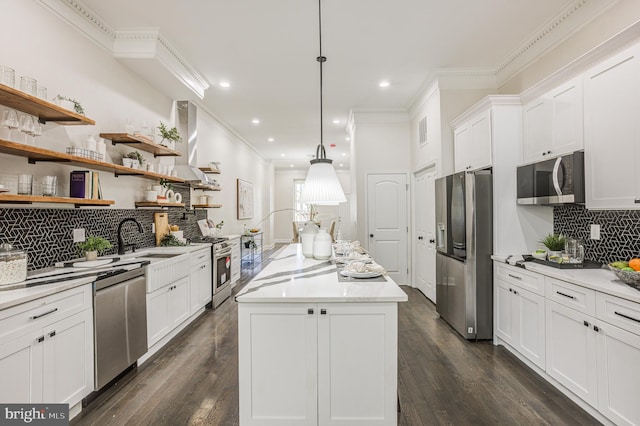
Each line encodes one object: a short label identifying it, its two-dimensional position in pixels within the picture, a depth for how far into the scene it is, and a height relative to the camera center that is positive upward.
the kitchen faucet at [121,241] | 3.14 -0.26
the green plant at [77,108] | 2.46 +0.88
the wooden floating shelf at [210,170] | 5.09 +0.75
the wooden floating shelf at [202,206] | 4.96 +0.15
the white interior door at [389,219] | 5.59 -0.10
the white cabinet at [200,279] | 3.81 -0.83
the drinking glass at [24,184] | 2.04 +0.21
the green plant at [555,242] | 2.81 -0.28
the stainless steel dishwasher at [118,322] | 2.24 -0.84
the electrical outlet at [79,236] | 2.67 -0.17
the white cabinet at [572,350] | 2.03 -0.98
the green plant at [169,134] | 3.80 +1.02
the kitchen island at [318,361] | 1.79 -0.86
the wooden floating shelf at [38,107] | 1.92 +0.76
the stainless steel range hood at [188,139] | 4.48 +1.14
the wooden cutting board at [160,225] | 3.92 -0.12
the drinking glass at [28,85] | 2.03 +0.87
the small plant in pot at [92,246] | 2.57 -0.25
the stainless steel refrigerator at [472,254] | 3.19 -0.44
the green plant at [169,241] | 3.98 -0.33
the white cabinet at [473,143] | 3.30 +0.81
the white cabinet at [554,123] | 2.53 +0.80
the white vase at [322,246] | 2.87 -0.30
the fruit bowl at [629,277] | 1.85 -0.40
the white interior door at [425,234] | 4.61 -0.33
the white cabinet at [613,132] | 2.08 +0.57
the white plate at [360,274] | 2.16 -0.42
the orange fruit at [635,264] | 1.90 -0.33
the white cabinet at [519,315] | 2.55 -0.93
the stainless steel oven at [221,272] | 4.45 -0.87
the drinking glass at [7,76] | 1.88 +0.86
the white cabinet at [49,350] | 1.63 -0.79
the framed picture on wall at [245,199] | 7.50 +0.39
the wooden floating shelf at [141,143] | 3.03 +0.78
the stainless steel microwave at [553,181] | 2.45 +0.27
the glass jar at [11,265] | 1.84 -0.30
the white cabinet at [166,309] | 2.91 -0.97
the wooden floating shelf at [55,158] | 1.97 +0.44
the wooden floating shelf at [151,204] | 3.56 +0.13
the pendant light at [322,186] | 2.47 +0.22
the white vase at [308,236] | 3.03 -0.22
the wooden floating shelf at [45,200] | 1.88 +0.11
